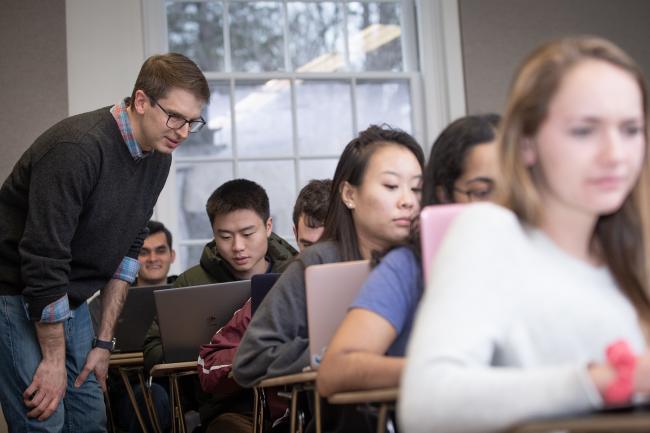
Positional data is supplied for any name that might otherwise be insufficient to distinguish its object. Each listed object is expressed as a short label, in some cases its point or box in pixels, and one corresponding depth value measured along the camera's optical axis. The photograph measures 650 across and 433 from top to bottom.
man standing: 2.55
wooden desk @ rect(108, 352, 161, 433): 3.67
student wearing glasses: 1.59
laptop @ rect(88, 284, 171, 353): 3.75
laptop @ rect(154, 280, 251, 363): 3.13
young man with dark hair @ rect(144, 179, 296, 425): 3.75
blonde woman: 1.08
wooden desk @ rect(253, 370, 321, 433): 1.98
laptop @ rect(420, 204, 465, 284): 1.56
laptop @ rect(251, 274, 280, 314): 2.75
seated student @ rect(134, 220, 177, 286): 4.60
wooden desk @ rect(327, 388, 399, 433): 1.50
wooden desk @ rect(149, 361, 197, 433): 3.06
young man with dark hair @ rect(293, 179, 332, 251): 3.50
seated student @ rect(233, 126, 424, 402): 2.33
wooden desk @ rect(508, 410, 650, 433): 0.98
